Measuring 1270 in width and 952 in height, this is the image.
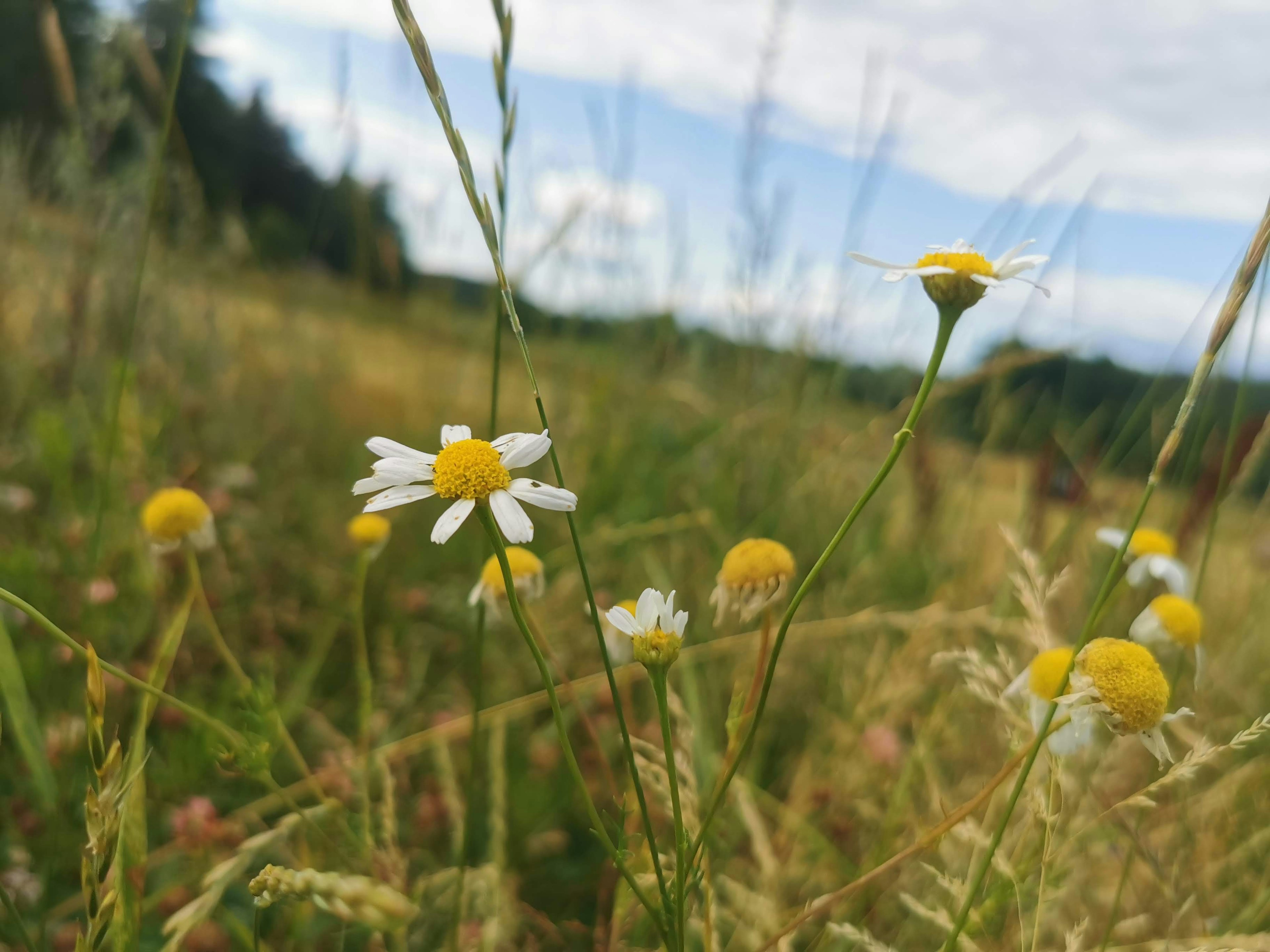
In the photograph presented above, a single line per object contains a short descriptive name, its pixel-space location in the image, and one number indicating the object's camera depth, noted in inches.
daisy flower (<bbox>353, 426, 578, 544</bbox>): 4.6
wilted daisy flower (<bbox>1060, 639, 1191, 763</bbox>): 4.9
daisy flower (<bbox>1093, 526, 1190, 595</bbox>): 9.4
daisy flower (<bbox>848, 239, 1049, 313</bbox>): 4.8
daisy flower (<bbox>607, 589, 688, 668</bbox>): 4.5
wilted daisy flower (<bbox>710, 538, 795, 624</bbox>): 5.9
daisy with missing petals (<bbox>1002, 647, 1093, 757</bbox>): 5.5
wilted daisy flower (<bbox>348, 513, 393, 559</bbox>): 8.7
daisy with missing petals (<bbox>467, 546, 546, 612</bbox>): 6.9
